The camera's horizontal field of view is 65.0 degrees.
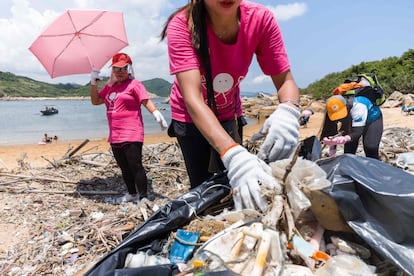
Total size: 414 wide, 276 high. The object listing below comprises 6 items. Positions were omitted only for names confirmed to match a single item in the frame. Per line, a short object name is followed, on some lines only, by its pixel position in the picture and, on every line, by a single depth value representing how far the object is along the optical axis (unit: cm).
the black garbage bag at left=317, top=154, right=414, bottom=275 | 121
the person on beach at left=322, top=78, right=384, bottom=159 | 394
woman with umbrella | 403
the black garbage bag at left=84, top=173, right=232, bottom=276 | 121
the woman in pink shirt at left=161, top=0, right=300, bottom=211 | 139
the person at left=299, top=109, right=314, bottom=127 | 1373
